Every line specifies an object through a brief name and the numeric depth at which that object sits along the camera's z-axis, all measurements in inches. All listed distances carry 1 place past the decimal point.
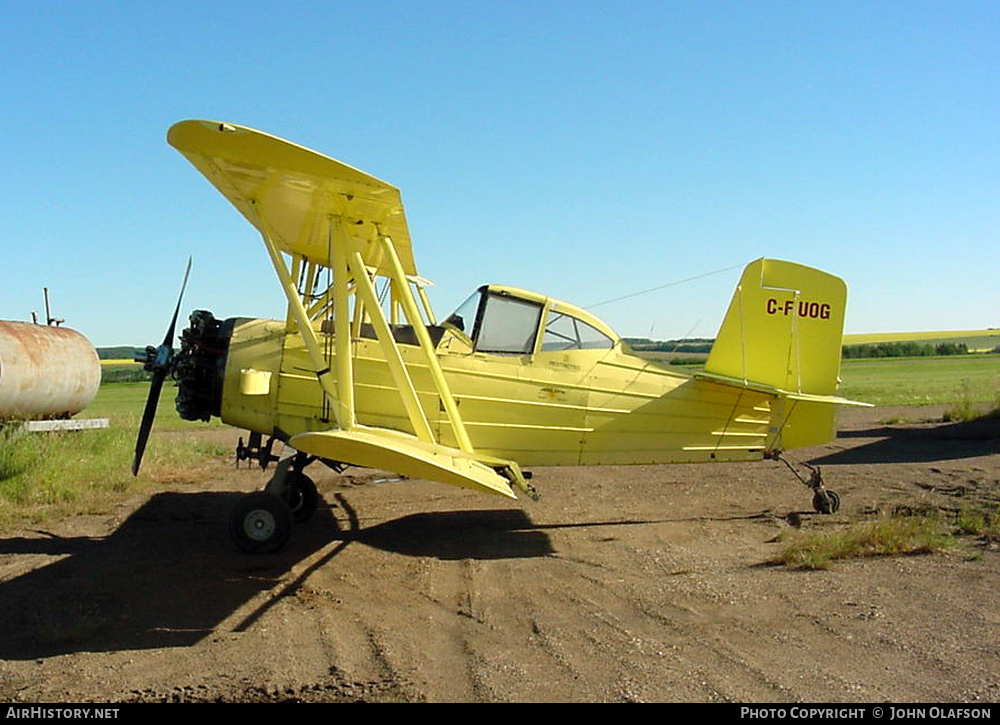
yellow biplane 264.1
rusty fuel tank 423.2
